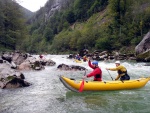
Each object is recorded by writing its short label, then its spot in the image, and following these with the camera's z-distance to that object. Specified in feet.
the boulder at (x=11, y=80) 27.23
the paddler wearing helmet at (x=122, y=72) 28.26
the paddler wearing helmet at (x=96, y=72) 25.91
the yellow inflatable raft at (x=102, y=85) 24.12
